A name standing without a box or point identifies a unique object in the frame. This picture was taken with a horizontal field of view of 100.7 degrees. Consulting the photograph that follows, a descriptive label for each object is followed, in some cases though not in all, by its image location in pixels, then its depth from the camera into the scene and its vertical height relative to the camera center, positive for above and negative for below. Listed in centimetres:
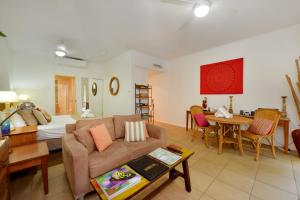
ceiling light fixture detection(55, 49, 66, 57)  318 +119
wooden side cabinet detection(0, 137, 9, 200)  103 -63
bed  230 -67
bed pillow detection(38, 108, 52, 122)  270 -41
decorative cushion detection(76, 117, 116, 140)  196 -41
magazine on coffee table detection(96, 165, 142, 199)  97 -72
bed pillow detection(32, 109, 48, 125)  250 -38
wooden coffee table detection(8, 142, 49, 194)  138 -69
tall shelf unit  432 -10
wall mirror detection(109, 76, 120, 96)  467 +49
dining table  242 -69
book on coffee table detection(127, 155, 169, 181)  115 -70
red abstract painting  334 +61
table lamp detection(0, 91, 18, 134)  168 -1
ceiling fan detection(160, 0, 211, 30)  173 +133
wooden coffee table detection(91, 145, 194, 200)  93 -73
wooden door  582 +16
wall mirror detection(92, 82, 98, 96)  550 +43
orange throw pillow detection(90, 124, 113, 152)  178 -58
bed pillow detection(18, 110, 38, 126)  234 -37
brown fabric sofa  136 -74
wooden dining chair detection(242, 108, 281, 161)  227 -47
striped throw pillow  216 -59
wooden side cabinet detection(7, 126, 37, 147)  173 -55
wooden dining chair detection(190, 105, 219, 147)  294 -68
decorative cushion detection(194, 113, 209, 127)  308 -55
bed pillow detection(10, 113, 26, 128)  216 -40
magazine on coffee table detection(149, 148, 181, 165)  136 -68
